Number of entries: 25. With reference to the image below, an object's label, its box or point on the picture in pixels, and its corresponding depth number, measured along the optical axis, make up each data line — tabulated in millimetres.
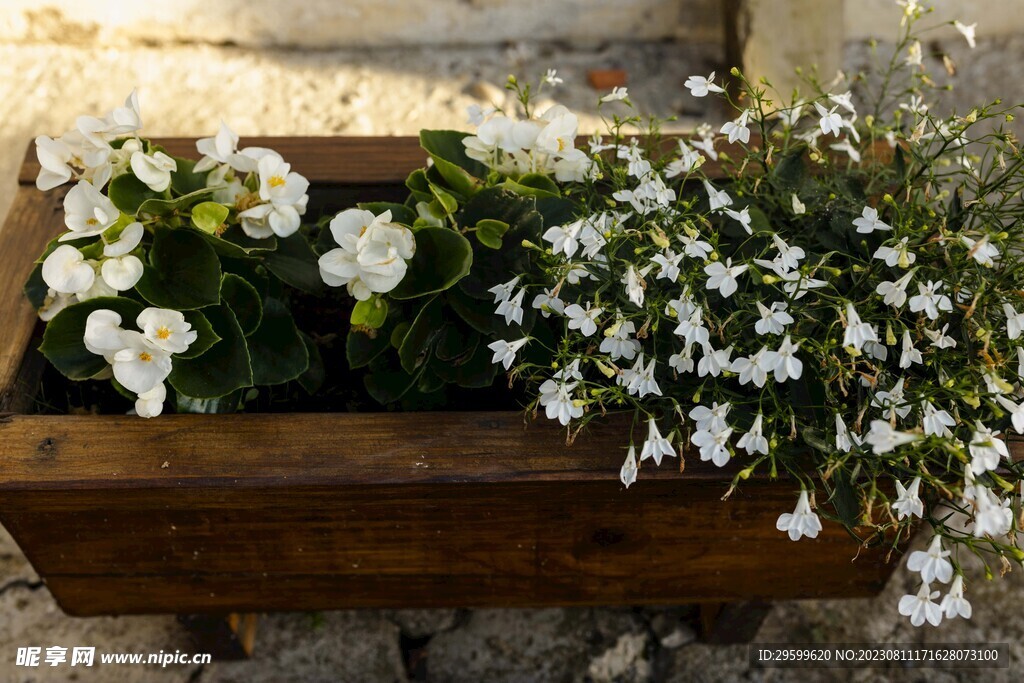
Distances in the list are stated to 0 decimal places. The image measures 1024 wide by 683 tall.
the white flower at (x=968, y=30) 1024
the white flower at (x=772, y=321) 826
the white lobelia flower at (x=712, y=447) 856
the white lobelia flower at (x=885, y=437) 723
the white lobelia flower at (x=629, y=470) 880
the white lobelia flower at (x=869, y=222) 874
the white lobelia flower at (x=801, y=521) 843
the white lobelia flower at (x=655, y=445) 867
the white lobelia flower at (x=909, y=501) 815
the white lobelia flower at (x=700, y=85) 968
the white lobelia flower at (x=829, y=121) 910
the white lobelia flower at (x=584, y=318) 867
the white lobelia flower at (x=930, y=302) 826
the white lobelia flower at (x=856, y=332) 798
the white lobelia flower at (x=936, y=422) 821
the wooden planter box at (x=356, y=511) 946
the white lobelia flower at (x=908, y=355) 839
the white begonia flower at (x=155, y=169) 962
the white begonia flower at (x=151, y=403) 950
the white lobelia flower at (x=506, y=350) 901
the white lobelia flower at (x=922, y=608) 820
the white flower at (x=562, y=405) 880
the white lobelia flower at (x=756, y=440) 854
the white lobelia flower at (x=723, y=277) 846
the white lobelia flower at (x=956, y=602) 799
